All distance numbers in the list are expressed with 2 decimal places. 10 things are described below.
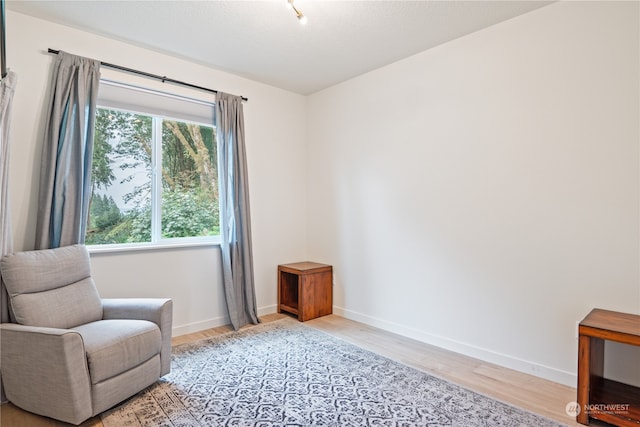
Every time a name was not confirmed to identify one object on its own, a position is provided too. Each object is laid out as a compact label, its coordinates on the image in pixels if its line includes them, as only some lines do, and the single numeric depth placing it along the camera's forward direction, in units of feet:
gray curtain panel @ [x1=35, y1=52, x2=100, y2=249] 8.52
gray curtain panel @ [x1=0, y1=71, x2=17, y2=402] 7.29
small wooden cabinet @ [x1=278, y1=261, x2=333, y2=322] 12.41
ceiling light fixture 7.34
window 10.00
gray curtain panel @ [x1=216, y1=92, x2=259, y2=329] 11.67
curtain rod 9.63
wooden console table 6.08
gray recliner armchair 6.11
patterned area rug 6.52
